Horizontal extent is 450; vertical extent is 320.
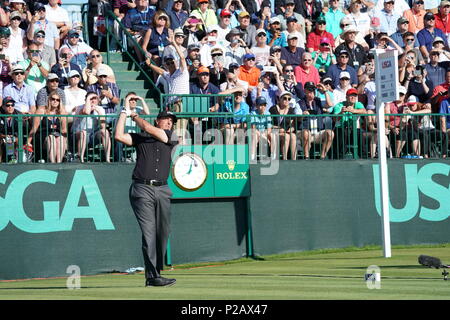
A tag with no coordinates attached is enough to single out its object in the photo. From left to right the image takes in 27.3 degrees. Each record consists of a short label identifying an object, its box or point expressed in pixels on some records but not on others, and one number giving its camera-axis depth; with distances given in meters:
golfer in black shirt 11.58
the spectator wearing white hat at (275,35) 22.55
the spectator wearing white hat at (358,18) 24.14
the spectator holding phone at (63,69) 18.50
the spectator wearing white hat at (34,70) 18.50
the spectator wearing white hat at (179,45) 19.88
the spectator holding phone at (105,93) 18.47
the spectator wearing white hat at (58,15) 20.56
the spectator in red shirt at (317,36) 23.19
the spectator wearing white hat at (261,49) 21.52
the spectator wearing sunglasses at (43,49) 19.11
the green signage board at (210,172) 18.23
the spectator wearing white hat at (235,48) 21.19
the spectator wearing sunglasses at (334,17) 24.08
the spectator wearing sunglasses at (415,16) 24.66
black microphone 12.60
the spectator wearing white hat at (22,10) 19.77
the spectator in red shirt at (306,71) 21.14
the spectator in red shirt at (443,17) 24.78
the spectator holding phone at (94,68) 18.77
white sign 15.95
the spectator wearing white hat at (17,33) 18.98
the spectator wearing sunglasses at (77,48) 19.33
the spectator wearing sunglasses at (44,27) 19.41
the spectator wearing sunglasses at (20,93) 17.59
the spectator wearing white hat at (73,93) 17.94
